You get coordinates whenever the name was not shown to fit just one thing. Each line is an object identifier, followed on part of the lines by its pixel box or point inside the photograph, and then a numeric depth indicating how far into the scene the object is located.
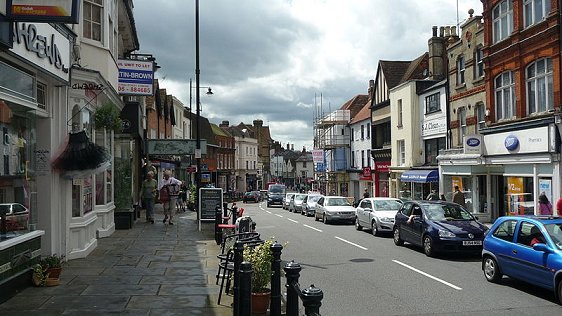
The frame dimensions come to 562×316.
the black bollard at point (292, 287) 5.48
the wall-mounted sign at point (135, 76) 16.50
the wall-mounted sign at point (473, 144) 24.12
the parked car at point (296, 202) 38.88
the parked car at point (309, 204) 33.54
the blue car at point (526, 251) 8.27
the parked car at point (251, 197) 62.93
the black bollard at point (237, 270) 6.47
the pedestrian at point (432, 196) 24.35
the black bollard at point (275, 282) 6.58
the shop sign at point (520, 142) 19.39
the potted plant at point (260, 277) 7.34
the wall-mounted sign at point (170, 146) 20.70
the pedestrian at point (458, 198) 22.49
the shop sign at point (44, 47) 7.72
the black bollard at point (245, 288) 6.01
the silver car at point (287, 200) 43.62
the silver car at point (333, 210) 25.38
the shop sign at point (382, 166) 40.94
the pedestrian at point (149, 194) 18.80
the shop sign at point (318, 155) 62.59
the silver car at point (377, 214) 19.09
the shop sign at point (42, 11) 6.67
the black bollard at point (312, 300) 4.32
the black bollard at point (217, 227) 14.44
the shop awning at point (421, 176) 30.14
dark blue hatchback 13.34
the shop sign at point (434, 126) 30.27
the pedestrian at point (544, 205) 17.66
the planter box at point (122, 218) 17.34
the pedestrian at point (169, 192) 18.64
